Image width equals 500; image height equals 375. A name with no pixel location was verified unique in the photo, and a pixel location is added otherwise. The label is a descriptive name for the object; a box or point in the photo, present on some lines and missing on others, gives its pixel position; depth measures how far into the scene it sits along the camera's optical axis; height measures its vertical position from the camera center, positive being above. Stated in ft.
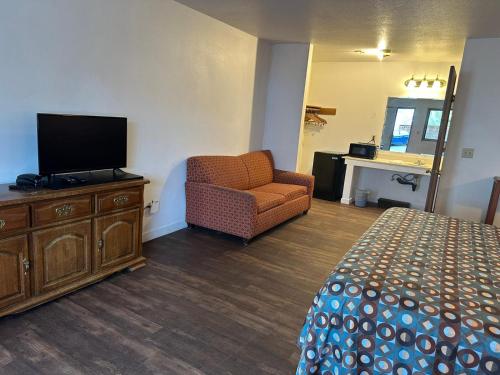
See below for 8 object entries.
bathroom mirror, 18.63 +0.61
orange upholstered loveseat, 12.35 -2.88
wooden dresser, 6.98 -3.03
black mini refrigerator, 20.12 -2.63
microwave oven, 19.27 -1.00
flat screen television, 7.93 -0.90
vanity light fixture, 18.22 +2.85
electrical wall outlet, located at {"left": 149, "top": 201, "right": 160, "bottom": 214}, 12.13 -3.26
